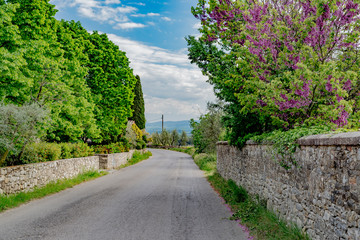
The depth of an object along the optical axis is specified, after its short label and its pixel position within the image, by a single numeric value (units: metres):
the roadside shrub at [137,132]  44.93
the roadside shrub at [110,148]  24.94
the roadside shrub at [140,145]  44.01
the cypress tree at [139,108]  58.59
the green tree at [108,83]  24.89
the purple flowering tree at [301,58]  7.63
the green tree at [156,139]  86.67
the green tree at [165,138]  84.12
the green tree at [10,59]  11.00
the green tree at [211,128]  30.62
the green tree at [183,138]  91.69
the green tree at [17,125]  10.02
